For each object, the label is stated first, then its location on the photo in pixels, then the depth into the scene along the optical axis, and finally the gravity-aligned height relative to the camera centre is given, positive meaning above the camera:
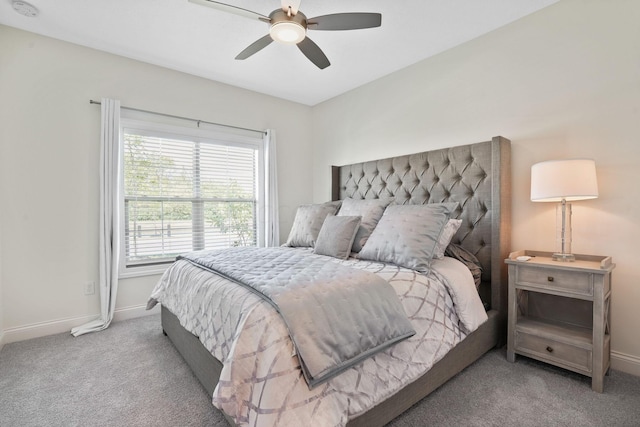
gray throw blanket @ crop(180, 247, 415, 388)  1.21 -0.46
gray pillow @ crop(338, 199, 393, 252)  2.61 -0.02
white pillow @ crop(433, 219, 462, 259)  2.27 -0.20
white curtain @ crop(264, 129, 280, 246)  3.98 +0.23
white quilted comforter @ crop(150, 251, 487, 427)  1.14 -0.66
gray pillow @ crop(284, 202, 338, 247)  3.01 -0.14
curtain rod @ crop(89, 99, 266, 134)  2.89 +1.06
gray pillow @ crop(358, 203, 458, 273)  2.04 -0.18
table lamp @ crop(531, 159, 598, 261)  1.88 +0.19
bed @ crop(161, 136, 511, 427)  1.71 -0.11
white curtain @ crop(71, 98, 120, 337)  2.84 +0.00
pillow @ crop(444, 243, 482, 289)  2.33 -0.38
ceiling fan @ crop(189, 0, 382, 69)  1.83 +1.25
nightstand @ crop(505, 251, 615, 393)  1.78 -0.73
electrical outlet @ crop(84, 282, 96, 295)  2.86 -0.77
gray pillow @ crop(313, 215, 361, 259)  2.49 -0.22
